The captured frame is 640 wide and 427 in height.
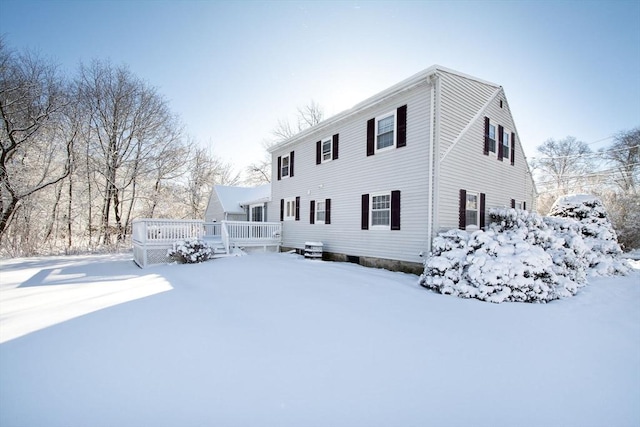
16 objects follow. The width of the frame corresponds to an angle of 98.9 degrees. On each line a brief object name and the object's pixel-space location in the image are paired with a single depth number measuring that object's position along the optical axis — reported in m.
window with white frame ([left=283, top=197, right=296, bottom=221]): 13.74
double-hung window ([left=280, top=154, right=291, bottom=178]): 14.57
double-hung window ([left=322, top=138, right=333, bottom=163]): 11.76
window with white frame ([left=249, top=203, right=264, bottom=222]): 17.05
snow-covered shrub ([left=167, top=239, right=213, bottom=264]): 10.02
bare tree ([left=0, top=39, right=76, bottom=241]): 13.11
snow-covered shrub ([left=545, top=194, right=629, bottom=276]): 8.36
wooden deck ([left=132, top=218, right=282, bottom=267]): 10.01
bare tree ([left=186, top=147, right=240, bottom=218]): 24.53
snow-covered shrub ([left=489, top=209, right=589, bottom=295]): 6.39
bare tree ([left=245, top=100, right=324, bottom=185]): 26.77
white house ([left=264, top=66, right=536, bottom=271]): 8.09
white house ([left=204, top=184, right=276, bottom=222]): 17.23
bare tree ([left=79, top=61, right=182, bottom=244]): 16.62
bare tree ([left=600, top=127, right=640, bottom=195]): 19.28
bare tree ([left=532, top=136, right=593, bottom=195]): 23.89
